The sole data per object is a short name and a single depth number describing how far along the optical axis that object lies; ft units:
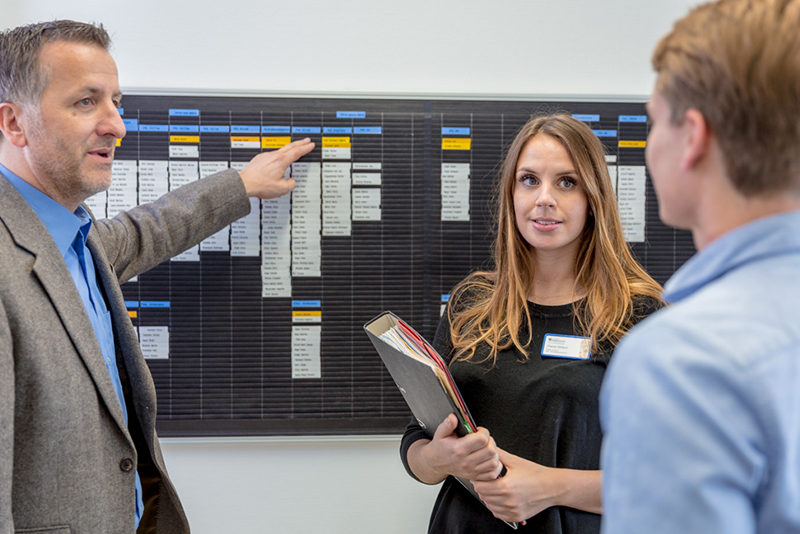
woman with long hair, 4.34
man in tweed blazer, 3.91
